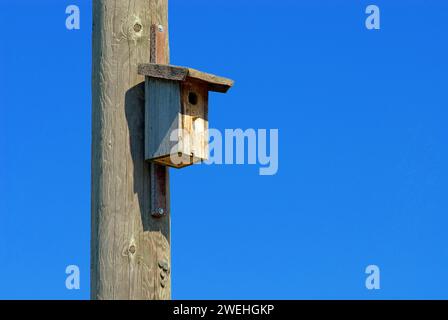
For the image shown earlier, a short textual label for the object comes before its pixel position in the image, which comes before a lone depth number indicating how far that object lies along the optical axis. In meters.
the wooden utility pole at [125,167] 10.87
